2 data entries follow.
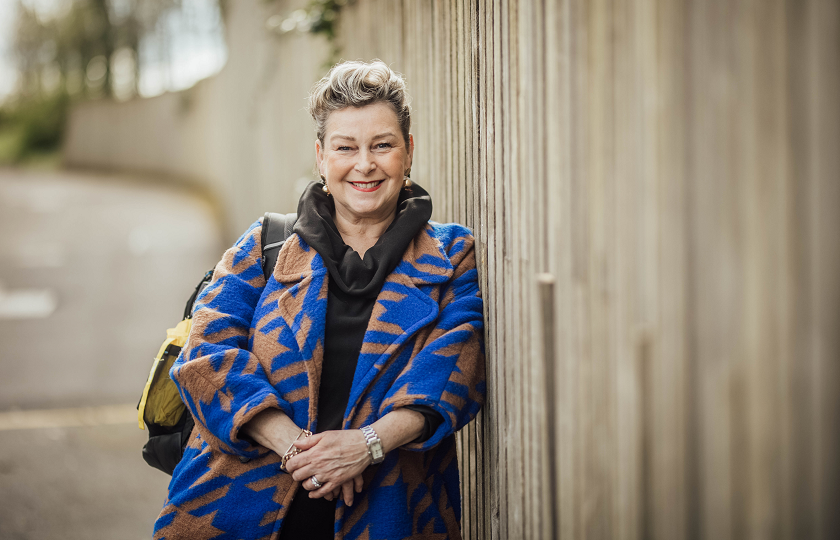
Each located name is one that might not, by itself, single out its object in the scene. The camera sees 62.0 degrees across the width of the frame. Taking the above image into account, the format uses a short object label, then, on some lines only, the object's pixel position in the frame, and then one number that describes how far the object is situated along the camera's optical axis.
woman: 2.01
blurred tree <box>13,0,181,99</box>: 28.36
